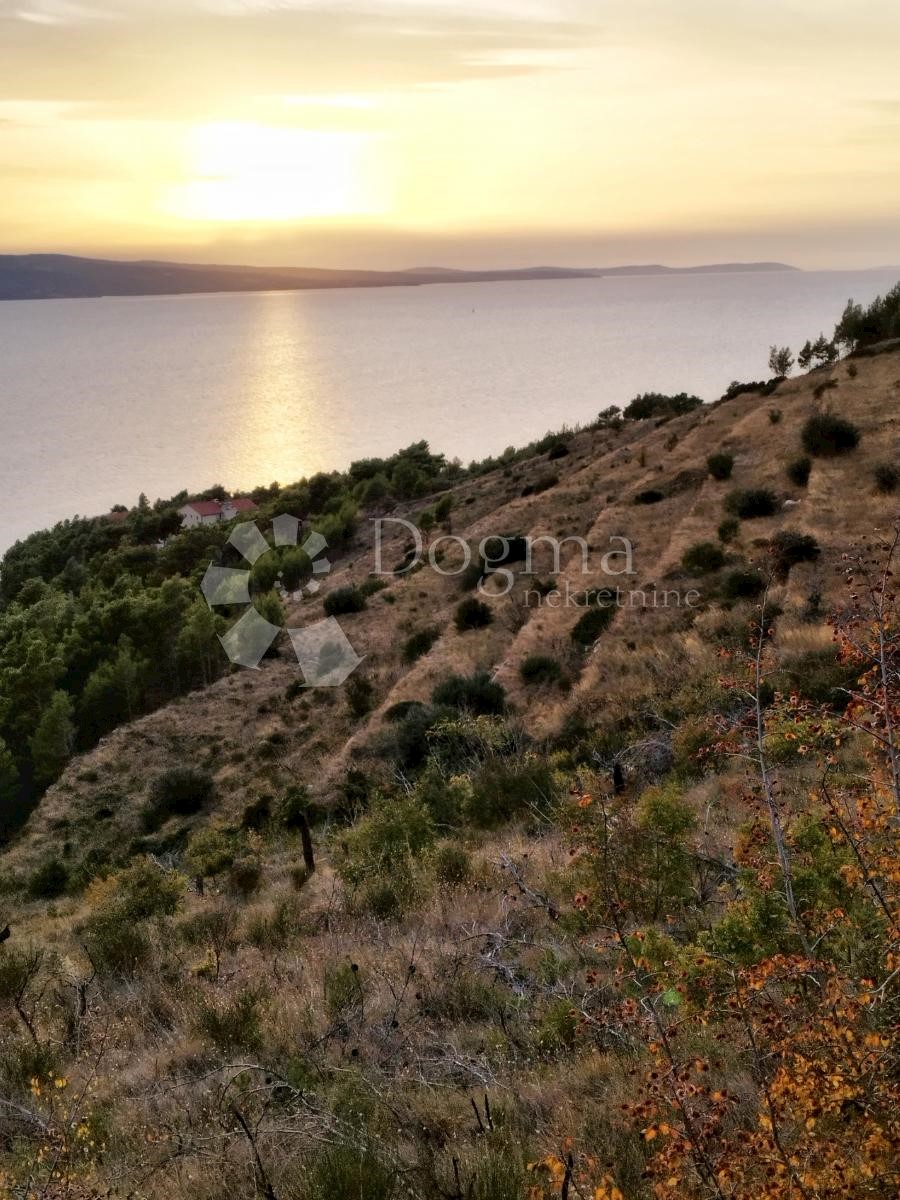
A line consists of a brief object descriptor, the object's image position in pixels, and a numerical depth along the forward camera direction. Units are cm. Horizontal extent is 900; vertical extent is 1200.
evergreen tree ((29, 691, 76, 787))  4606
